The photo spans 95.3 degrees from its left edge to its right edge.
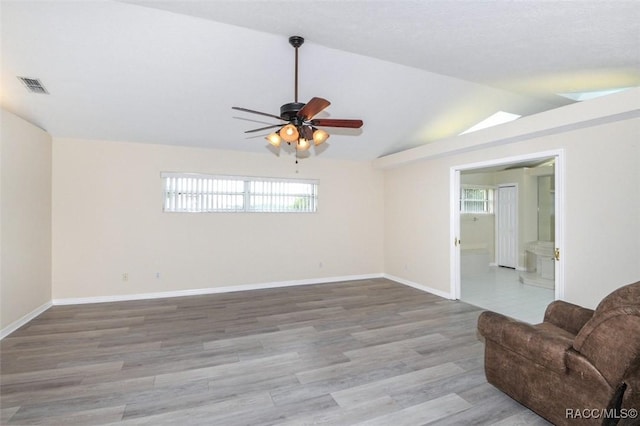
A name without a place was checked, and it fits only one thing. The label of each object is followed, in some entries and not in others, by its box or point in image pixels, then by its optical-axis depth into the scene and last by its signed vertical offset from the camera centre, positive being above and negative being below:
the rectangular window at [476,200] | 8.29 +0.38
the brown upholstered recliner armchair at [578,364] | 1.63 -0.96
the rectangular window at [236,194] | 5.26 +0.36
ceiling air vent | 3.38 +1.51
